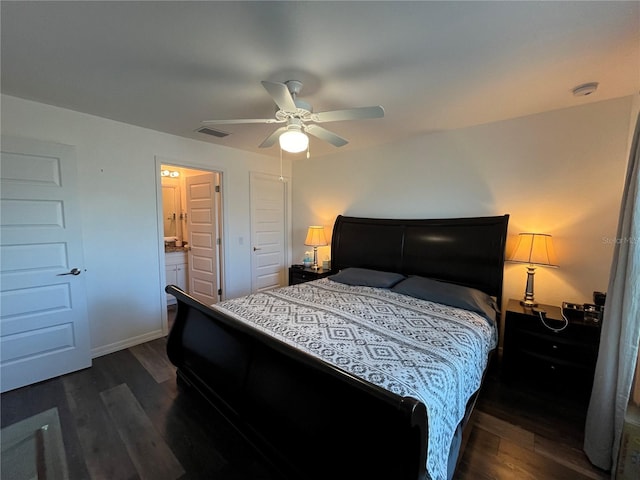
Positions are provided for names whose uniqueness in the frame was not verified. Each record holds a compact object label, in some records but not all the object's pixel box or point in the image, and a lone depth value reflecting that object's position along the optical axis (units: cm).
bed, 113
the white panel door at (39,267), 223
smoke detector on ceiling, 198
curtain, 150
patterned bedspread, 128
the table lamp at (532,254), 234
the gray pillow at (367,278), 298
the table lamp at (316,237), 396
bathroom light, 460
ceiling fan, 171
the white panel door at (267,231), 427
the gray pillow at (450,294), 229
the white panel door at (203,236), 398
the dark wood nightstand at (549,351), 209
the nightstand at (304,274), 386
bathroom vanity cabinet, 436
